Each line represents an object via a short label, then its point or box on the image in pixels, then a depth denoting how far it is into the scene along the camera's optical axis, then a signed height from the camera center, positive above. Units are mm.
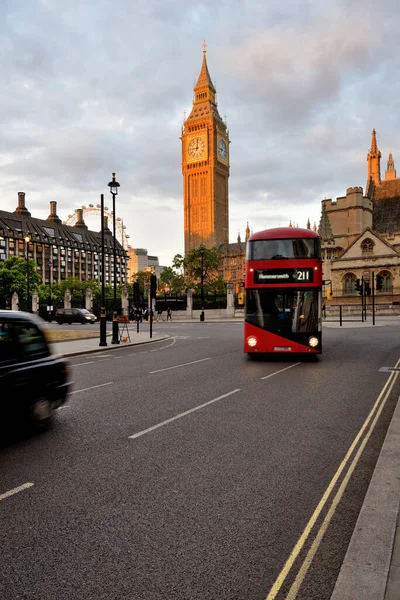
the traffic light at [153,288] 25998 +729
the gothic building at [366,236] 54844 +8925
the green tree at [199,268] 65625 +4808
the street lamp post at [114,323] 21125 -1116
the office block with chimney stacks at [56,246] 115125 +16390
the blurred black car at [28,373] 5582 -1010
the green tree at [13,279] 70312 +3587
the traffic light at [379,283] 40438 +1430
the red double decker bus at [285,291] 13766 +248
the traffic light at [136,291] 29578 +629
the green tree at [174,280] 65750 +3079
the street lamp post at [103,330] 19750 -1376
